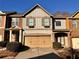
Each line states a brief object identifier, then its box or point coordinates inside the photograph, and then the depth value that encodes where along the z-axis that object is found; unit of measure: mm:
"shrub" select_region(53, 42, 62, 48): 10411
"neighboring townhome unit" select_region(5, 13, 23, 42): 10946
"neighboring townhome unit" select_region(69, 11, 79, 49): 11272
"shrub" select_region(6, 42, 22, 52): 8759
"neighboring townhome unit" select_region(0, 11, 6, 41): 11003
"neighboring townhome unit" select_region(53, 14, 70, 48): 11189
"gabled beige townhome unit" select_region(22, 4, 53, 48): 11096
